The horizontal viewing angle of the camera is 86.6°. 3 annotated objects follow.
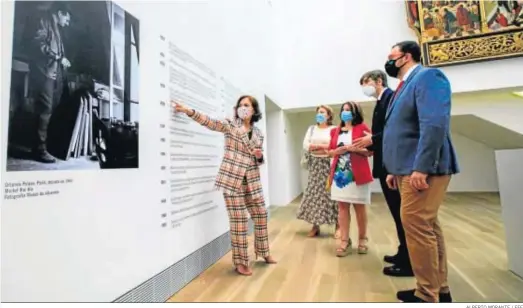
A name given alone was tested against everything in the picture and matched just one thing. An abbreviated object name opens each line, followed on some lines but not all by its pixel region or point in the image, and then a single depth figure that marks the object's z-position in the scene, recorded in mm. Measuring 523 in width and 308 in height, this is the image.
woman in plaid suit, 1661
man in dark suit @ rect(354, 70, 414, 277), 1637
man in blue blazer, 1047
